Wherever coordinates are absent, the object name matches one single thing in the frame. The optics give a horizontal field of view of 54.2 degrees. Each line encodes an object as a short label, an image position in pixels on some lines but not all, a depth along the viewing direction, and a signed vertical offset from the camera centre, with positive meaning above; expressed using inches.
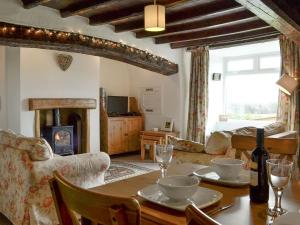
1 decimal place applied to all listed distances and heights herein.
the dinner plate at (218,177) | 57.3 -14.6
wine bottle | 48.6 -11.6
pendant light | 122.0 +37.9
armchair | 105.3 -25.4
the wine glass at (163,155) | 59.2 -9.7
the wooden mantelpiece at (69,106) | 213.6 +0.7
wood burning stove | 226.7 -23.2
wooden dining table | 41.4 -15.8
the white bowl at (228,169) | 59.2 -12.7
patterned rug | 193.5 -45.5
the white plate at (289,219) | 34.3 -13.3
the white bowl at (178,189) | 43.9 -12.5
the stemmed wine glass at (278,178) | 42.9 -10.5
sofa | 126.6 -18.6
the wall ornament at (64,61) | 227.5 +36.5
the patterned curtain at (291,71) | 186.1 +23.2
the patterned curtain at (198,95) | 236.8 +10.1
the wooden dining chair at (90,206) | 28.1 -10.6
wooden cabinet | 259.0 -24.6
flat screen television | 277.3 +2.0
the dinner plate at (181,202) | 44.8 -14.8
